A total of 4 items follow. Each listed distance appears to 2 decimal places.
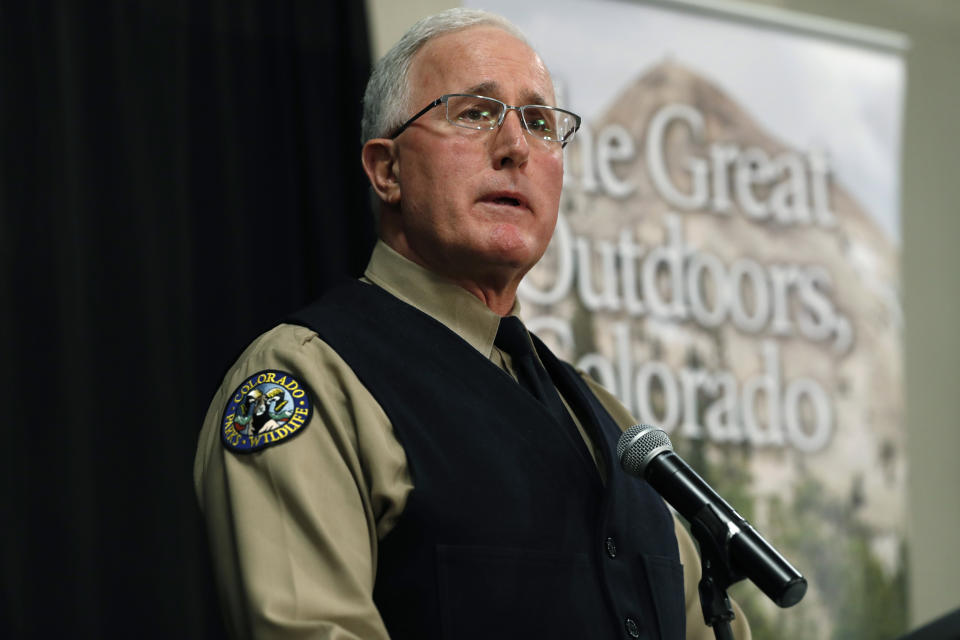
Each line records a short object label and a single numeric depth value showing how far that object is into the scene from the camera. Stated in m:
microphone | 3.14
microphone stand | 3.17
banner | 5.17
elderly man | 3.22
